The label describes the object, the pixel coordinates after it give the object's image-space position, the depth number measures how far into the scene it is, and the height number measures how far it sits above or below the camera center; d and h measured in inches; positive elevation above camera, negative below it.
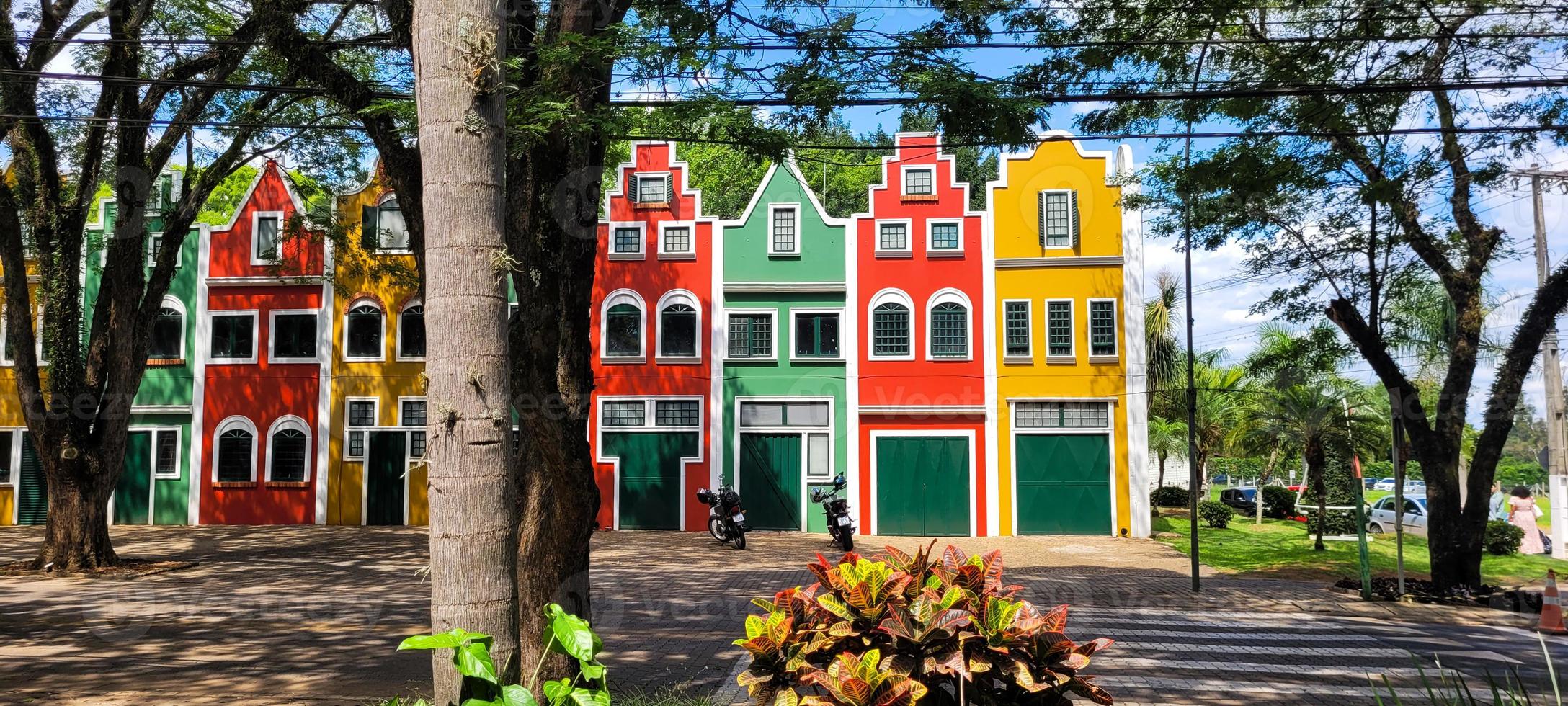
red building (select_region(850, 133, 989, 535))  858.8 +50.1
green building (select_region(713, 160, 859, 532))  870.4 +52.2
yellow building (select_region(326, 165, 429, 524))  895.1 +29.5
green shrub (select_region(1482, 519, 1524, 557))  772.0 -107.9
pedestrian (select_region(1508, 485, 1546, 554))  800.9 -95.5
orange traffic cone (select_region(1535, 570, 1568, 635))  422.3 -90.5
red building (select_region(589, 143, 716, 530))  874.1 +57.1
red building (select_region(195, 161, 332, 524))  898.1 +42.5
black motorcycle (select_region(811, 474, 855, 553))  689.0 -79.7
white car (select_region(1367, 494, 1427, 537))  963.3 -112.2
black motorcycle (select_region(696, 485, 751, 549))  749.3 -81.9
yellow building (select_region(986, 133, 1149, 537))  847.7 +53.0
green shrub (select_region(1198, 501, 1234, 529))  1053.8 -116.8
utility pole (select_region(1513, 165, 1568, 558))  765.3 -17.9
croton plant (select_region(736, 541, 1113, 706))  153.0 -38.4
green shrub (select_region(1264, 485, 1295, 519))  1213.7 -120.3
